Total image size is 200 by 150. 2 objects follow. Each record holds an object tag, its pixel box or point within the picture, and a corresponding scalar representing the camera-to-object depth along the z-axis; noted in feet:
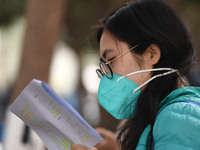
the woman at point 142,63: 13.30
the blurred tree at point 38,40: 31.55
